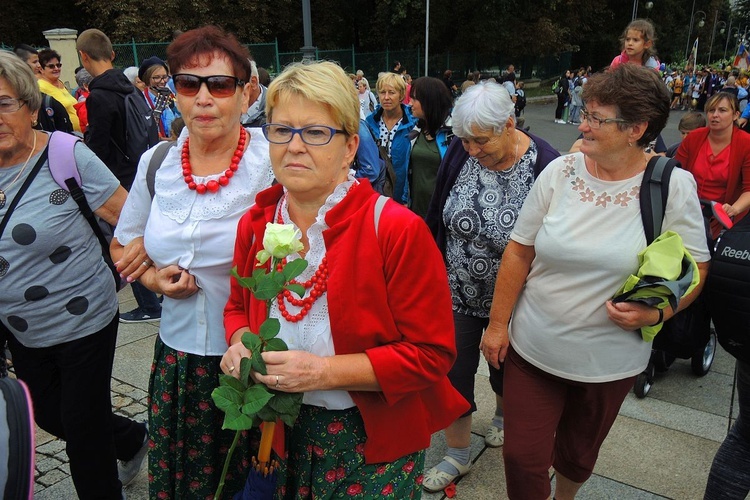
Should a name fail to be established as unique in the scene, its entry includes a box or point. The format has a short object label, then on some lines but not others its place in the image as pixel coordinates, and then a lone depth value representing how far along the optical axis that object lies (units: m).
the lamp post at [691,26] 48.16
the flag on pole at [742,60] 23.97
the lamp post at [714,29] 53.64
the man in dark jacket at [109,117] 4.98
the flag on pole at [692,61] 28.88
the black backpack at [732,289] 2.21
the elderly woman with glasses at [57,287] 2.37
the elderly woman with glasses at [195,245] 2.16
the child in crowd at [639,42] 5.07
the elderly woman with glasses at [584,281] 2.20
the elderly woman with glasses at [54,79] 6.69
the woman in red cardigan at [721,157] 4.48
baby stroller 2.43
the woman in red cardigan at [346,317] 1.67
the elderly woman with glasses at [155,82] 7.32
